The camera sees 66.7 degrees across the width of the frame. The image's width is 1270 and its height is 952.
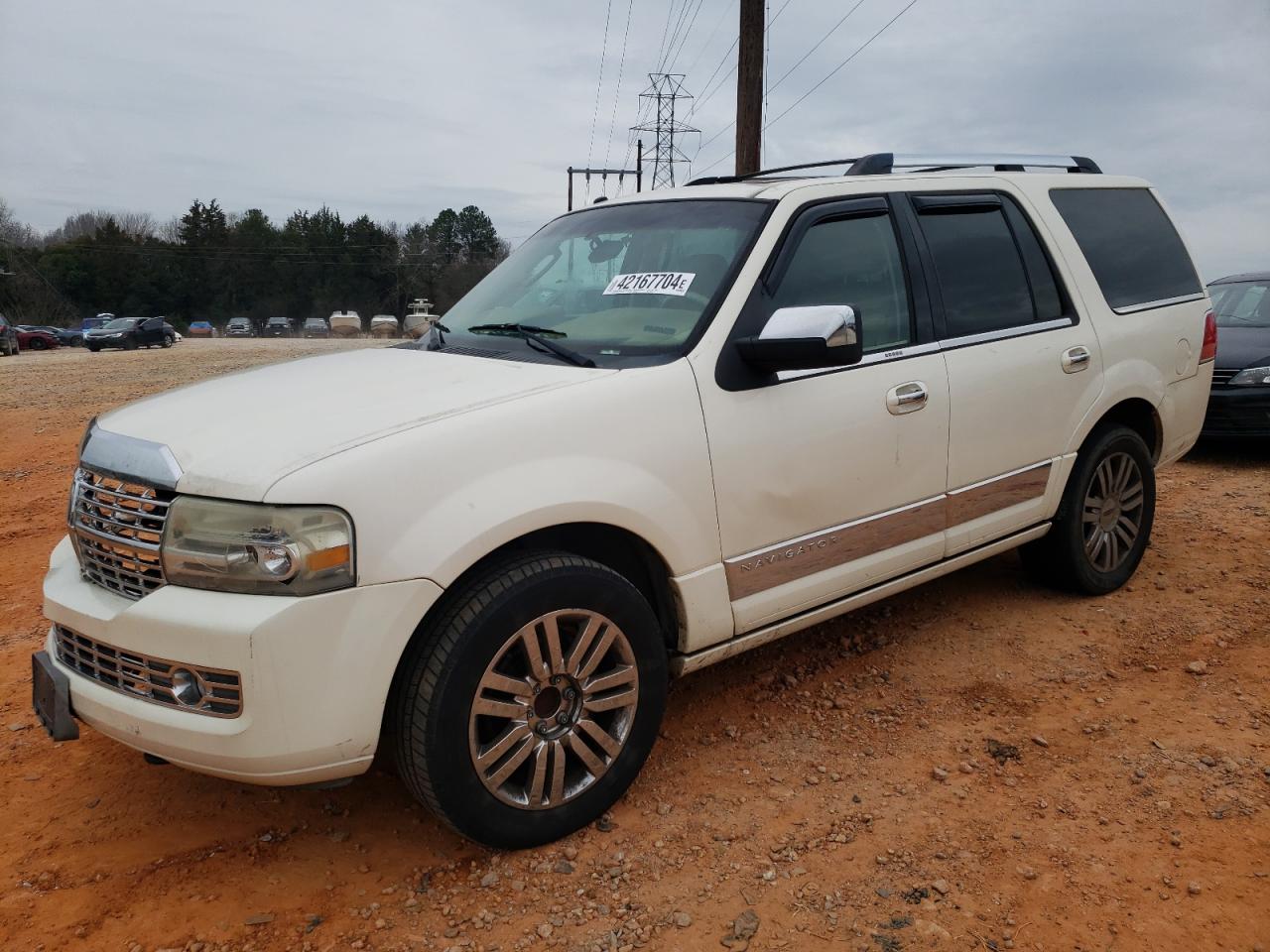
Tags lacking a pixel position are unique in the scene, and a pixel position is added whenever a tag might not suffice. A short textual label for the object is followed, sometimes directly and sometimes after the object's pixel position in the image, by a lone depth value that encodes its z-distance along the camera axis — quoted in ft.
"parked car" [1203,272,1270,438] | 26.16
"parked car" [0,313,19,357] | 107.96
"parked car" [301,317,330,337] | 205.46
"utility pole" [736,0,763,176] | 45.09
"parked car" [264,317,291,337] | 216.54
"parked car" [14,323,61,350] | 141.08
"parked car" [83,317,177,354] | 123.13
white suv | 8.00
